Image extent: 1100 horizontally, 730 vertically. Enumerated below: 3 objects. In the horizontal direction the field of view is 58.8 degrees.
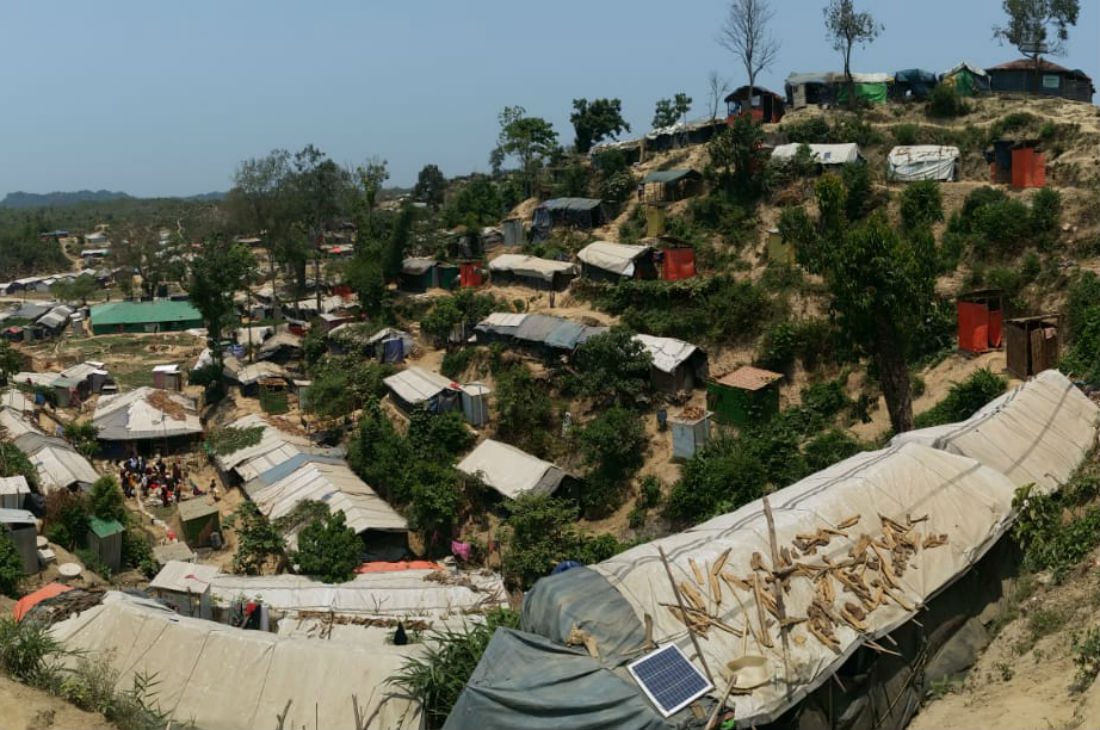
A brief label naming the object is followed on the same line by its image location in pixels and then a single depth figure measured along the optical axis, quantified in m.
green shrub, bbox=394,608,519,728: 9.43
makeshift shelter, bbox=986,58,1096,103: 35.16
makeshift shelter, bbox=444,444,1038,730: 8.01
